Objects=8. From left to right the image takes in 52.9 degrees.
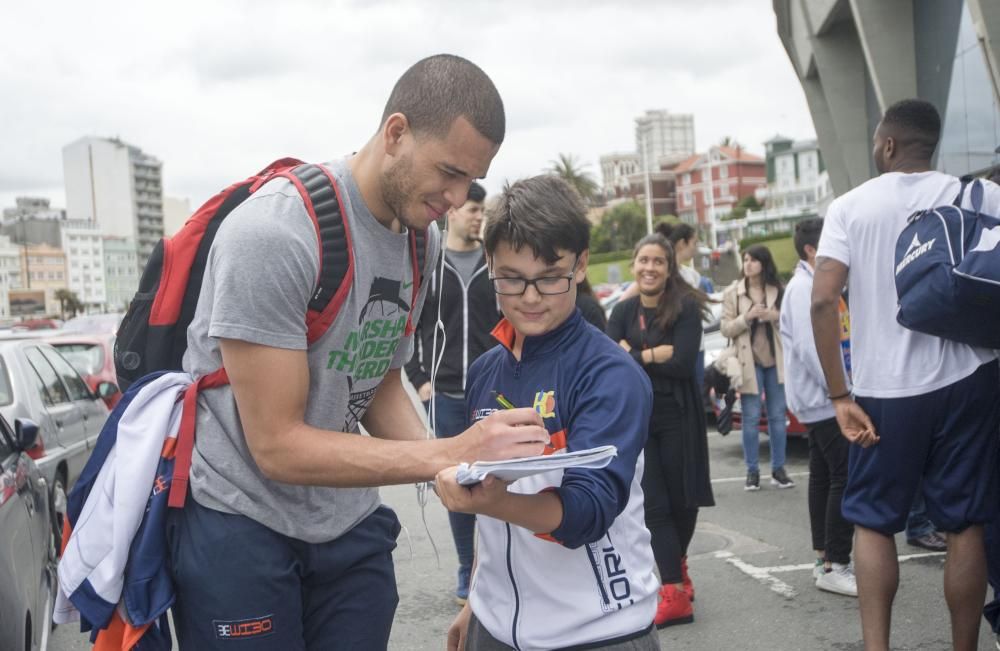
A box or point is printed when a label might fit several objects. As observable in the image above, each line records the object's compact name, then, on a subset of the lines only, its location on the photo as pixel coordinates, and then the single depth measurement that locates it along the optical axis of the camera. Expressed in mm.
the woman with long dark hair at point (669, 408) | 5043
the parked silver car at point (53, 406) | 6988
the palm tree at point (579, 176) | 98438
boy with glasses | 2200
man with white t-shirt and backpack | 3613
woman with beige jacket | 8211
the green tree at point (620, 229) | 103188
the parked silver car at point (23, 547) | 3797
